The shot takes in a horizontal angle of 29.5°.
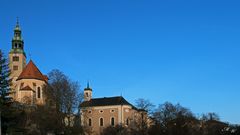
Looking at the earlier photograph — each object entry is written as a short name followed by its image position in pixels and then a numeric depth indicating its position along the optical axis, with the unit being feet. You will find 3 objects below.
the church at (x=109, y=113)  375.66
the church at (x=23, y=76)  338.75
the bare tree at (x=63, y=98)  256.38
